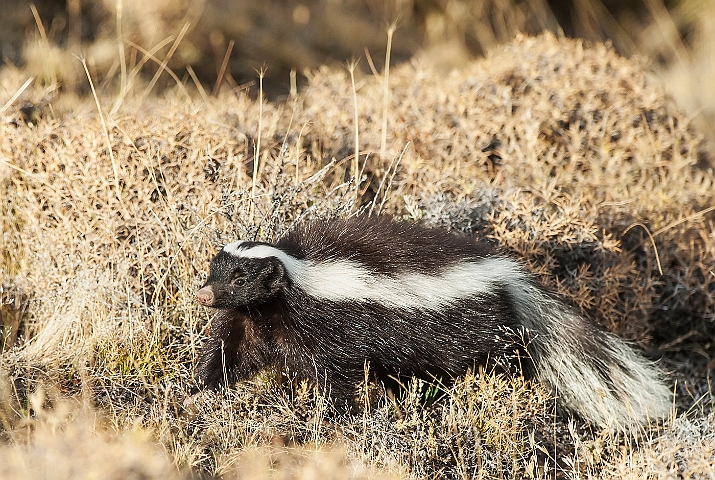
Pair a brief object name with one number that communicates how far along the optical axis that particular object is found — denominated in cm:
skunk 787
